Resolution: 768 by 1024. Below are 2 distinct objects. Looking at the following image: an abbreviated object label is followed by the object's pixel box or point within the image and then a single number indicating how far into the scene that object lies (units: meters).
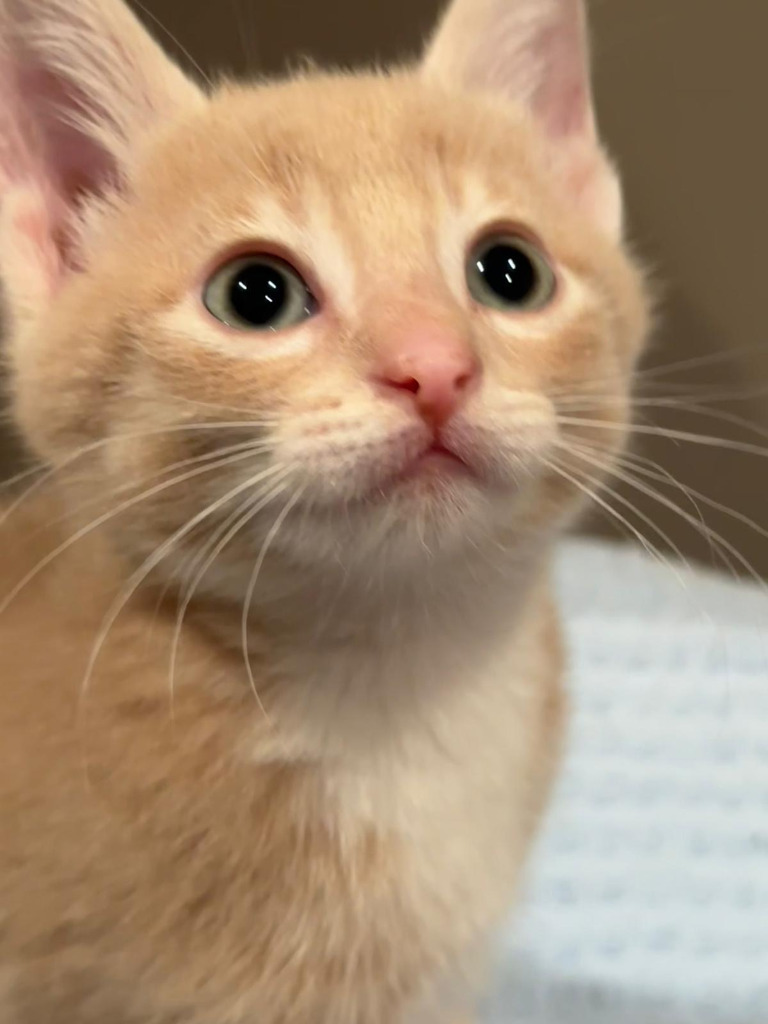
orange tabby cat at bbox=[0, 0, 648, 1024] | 0.12
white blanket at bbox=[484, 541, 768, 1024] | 0.20
